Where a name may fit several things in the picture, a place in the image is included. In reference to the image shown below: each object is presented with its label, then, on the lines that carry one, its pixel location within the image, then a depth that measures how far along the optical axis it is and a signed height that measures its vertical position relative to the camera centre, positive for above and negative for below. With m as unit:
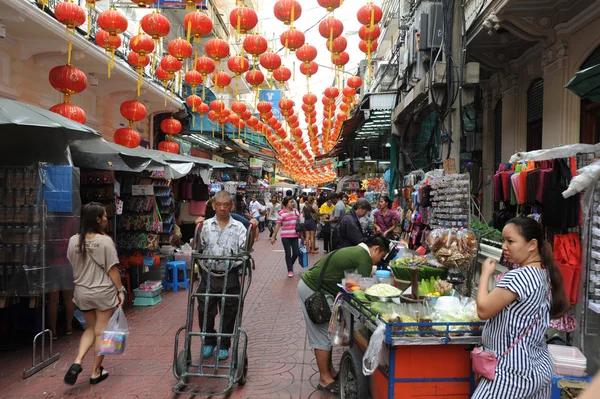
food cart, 3.29 -1.18
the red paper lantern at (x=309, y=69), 11.09 +3.12
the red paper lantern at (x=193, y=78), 11.85 +3.03
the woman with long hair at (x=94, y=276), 4.91 -0.90
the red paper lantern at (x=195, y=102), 14.02 +2.86
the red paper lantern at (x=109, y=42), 9.16 +3.06
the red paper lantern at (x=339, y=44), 9.92 +3.30
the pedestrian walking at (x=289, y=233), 11.30 -0.91
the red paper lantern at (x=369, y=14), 8.77 +3.55
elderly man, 5.33 -0.66
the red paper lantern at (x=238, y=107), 14.80 +2.84
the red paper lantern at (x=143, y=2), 7.31 +3.07
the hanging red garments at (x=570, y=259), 4.25 -0.55
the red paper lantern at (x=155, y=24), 8.21 +3.04
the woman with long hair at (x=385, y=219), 10.43 -0.47
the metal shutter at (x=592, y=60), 7.47 +2.37
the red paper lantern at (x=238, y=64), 9.71 +2.79
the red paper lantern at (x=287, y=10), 7.95 +3.24
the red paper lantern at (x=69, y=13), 7.71 +3.03
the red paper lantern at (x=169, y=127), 14.08 +2.06
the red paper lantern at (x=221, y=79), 12.16 +3.08
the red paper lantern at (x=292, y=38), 8.73 +3.01
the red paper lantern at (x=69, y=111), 8.15 +1.44
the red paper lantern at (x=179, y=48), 9.47 +3.01
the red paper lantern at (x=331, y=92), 14.36 +3.29
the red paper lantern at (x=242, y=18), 8.12 +3.15
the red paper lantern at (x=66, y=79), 8.20 +2.03
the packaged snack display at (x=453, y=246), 5.27 -0.55
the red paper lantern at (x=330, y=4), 7.55 +3.19
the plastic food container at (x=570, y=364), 3.74 -1.32
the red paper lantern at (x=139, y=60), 10.29 +3.01
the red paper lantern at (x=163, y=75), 10.88 +2.86
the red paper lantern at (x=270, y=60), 10.02 +2.97
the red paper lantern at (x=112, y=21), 8.07 +3.03
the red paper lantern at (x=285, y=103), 15.39 +3.11
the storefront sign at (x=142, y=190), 9.28 +0.07
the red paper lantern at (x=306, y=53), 10.09 +3.16
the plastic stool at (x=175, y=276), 10.00 -1.80
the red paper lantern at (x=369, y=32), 9.08 +3.29
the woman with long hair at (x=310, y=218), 13.47 -0.64
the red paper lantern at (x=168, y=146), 14.35 +1.49
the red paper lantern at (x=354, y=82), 13.76 +3.47
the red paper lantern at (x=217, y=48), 8.97 +2.87
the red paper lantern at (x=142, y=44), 9.44 +3.08
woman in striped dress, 2.70 -0.67
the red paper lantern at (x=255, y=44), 8.87 +2.94
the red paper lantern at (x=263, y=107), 14.11 +2.74
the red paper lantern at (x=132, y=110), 10.99 +1.98
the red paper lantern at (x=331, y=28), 8.85 +3.30
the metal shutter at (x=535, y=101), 9.49 +2.13
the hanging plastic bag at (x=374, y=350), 3.30 -1.11
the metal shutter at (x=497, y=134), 11.67 +1.71
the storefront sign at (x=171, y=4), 10.93 +4.55
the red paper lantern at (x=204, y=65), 10.37 +2.95
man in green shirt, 4.62 -0.83
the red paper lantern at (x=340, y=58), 10.30 +3.13
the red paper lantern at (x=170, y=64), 10.36 +2.94
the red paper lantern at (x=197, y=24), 8.26 +3.11
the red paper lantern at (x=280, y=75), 11.05 +2.93
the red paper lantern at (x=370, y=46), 9.34 +3.12
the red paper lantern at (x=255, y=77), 10.79 +2.78
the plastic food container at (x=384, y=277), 4.86 -0.86
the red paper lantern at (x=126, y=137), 10.84 +1.32
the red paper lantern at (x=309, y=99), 15.45 +3.32
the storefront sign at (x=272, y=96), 20.86 +4.57
